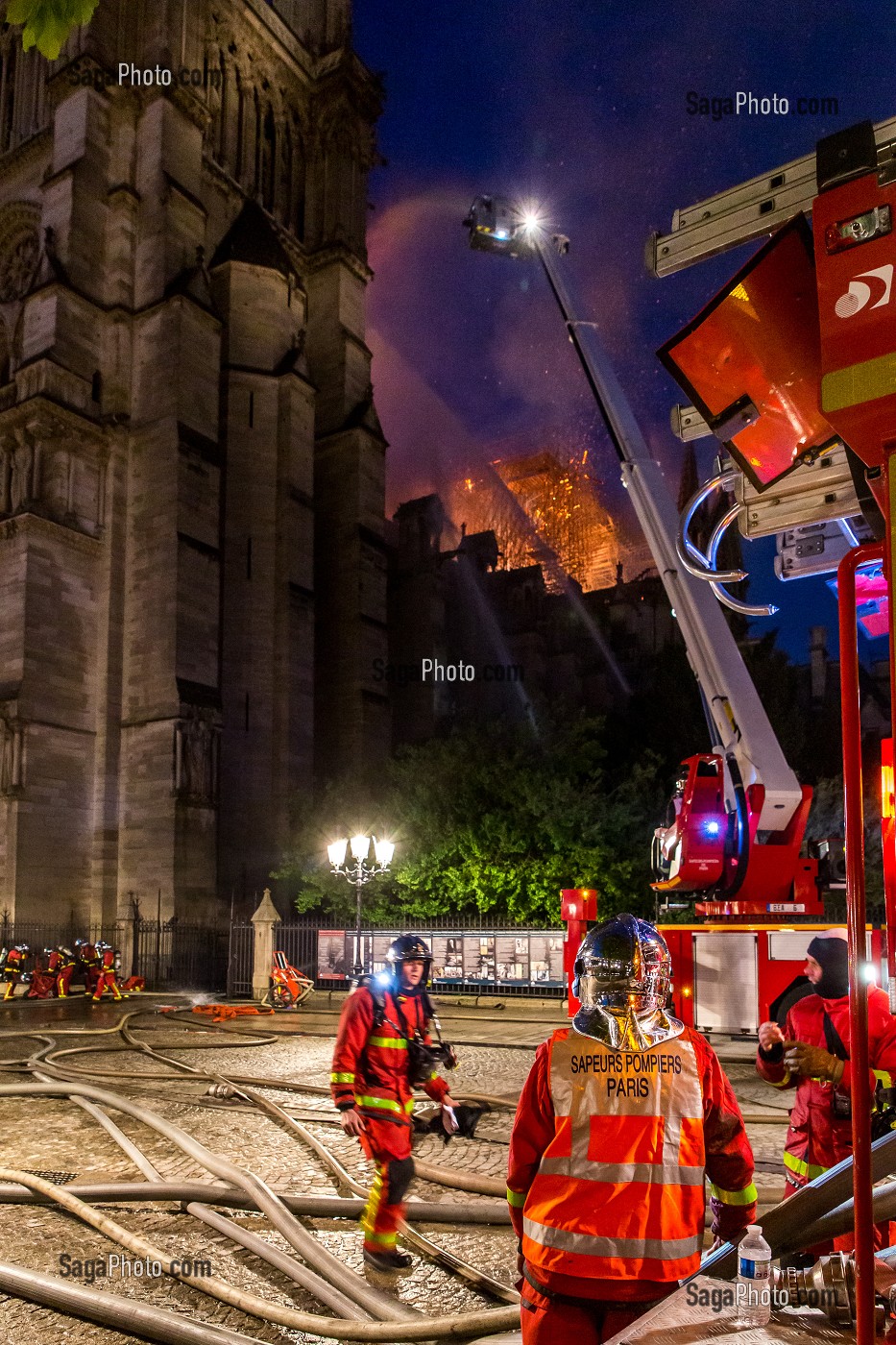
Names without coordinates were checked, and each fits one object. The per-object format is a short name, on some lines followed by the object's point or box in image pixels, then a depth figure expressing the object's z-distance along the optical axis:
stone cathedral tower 25.77
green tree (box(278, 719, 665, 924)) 19.89
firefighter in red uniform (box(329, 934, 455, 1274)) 4.91
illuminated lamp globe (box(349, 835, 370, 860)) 15.71
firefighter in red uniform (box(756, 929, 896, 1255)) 3.89
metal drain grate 6.14
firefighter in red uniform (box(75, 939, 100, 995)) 21.14
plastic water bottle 1.83
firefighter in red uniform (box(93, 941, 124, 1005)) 20.39
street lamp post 15.75
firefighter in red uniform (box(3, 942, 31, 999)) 20.19
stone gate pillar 19.95
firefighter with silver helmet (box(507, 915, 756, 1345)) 2.39
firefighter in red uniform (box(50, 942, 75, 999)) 20.67
